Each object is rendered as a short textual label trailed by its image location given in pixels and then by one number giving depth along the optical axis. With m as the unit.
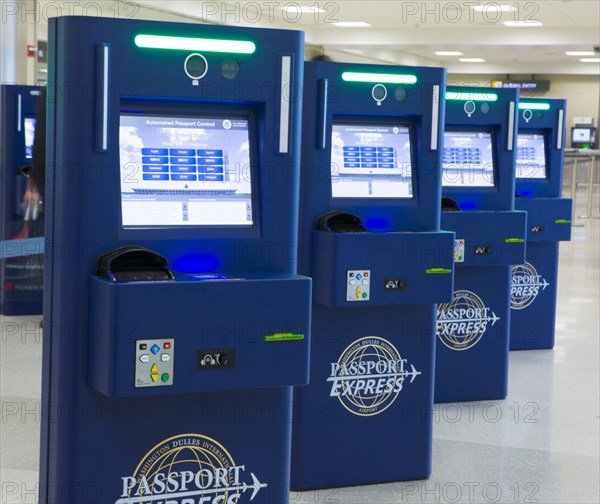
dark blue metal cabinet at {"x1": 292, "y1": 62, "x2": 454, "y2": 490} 3.02
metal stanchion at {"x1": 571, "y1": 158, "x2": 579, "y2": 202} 14.19
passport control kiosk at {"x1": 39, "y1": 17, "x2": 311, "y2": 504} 2.07
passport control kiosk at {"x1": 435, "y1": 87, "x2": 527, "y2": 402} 4.23
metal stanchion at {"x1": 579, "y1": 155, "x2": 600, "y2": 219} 13.98
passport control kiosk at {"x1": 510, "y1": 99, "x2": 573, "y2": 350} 5.45
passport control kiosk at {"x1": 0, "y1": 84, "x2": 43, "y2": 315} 6.05
